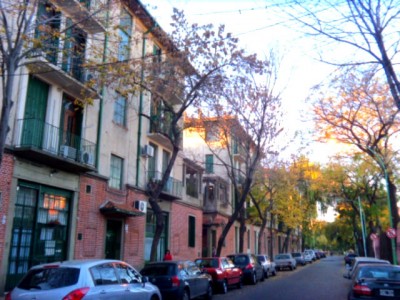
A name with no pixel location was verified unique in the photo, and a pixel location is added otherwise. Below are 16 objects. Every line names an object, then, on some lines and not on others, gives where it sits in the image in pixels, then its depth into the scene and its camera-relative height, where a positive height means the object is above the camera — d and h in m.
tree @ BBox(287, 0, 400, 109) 13.03 +6.54
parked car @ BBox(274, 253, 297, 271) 38.88 -0.57
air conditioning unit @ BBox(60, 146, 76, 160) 15.70 +3.67
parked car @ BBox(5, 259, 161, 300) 7.79 -0.52
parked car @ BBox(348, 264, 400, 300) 10.98 -0.67
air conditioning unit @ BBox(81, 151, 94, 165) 16.78 +3.69
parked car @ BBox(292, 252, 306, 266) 49.41 -0.38
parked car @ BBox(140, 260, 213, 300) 12.97 -0.71
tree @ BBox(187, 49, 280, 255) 22.47 +7.24
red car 17.81 -0.66
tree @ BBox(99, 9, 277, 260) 17.06 +7.32
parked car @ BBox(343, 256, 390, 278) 16.42 -0.19
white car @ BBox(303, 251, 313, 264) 54.04 -0.18
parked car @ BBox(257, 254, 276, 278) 27.85 -0.66
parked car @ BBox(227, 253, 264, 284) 22.30 -0.53
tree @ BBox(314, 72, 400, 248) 21.63 +7.07
